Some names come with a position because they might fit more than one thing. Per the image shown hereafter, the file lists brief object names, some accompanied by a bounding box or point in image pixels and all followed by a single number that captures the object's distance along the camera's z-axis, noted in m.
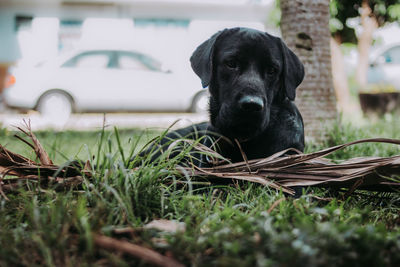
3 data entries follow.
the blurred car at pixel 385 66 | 16.58
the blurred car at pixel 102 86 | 12.27
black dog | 2.62
